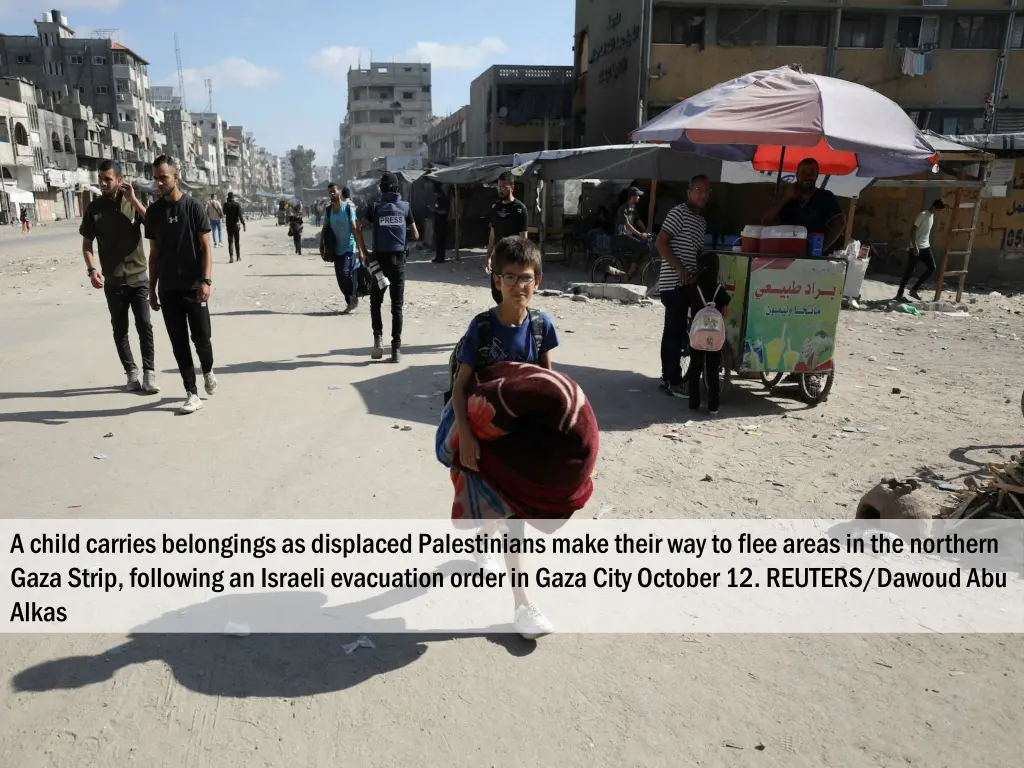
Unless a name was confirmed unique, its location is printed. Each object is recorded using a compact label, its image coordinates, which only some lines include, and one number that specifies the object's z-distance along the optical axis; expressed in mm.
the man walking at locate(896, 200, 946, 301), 12695
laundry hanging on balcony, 23562
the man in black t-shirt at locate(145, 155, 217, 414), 5508
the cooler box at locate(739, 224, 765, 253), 6023
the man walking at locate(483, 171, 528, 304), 7840
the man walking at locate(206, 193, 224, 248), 22500
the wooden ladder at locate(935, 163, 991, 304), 12858
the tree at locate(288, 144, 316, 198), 150000
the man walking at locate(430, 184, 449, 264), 19688
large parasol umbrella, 5695
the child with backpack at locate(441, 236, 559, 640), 2590
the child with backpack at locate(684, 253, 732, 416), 5750
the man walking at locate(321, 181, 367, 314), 10228
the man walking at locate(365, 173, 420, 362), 7129
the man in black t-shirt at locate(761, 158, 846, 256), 6320
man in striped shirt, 6134
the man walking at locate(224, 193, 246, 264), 18539
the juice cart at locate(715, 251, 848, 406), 5926
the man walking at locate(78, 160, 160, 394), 5887
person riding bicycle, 14461
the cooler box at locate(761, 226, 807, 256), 5938
